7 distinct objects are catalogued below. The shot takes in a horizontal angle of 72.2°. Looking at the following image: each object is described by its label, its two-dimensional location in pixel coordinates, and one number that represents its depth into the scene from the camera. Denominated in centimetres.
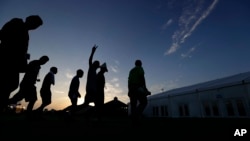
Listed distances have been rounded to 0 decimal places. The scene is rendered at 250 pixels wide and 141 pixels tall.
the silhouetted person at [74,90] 607
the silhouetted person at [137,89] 491
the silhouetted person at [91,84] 553
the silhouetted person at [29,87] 374
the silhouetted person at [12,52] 284
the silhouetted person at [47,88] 598
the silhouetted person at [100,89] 590
